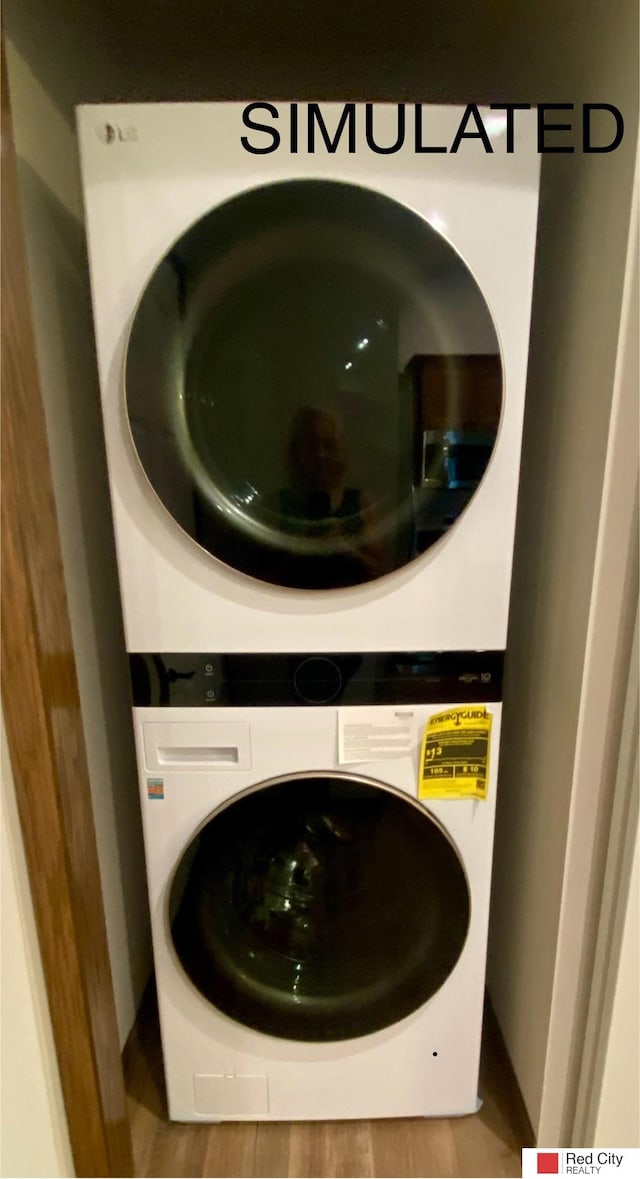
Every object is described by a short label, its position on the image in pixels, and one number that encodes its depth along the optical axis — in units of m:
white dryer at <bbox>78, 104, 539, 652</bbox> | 0.83
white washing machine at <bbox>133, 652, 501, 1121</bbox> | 0.99
